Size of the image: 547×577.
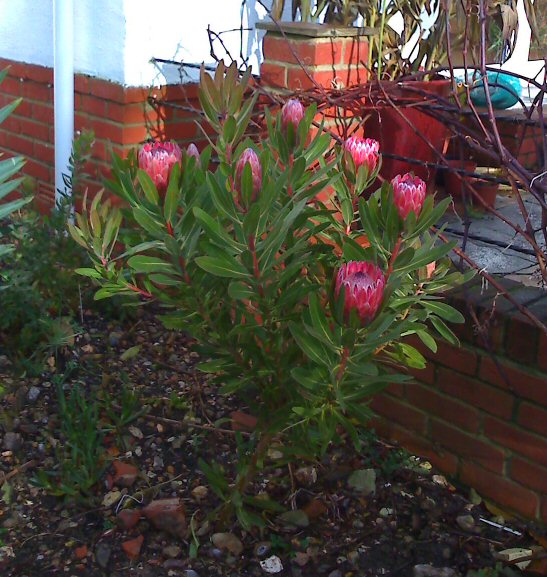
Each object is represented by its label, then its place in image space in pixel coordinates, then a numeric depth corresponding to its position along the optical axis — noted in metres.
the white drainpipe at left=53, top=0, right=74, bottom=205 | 3.43
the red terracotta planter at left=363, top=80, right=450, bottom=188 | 3.45
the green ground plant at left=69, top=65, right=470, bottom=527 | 1.55
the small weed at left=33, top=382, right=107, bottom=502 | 2.26
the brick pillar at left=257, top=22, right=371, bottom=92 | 3.01
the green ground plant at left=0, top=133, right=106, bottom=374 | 2.85
